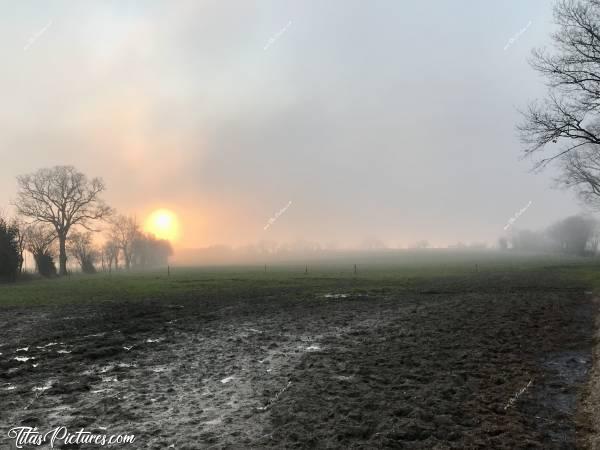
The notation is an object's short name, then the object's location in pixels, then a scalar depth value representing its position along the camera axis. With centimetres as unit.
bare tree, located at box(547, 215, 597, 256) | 12388
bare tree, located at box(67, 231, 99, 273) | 8494
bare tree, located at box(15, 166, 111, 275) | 7038
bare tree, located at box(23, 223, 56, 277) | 6431
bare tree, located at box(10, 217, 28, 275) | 5569
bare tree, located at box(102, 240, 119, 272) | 13562
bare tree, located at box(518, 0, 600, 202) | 2070
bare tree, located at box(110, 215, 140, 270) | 12940
